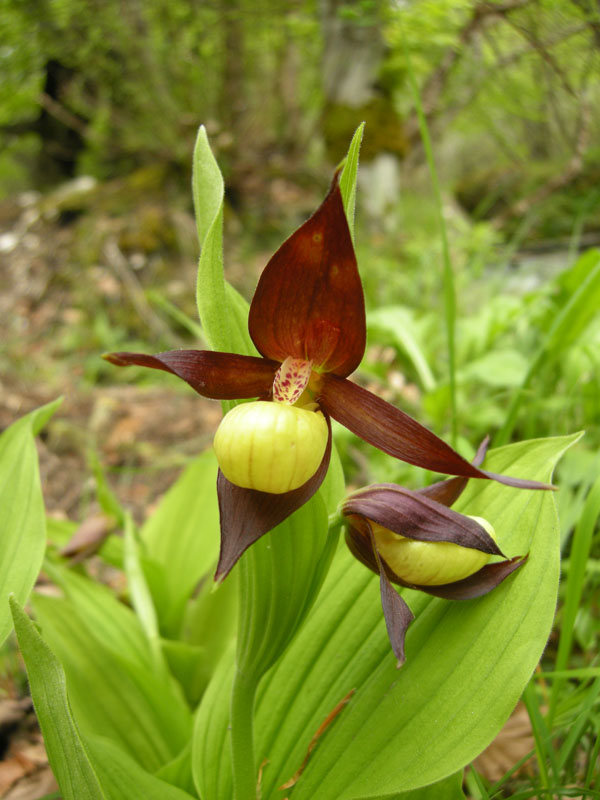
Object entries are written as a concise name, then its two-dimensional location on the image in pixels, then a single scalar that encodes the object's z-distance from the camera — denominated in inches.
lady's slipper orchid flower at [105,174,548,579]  5.0
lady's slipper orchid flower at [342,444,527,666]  5.7
